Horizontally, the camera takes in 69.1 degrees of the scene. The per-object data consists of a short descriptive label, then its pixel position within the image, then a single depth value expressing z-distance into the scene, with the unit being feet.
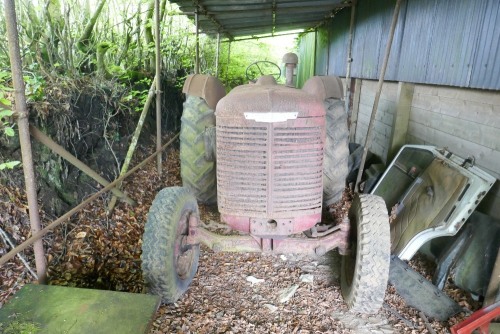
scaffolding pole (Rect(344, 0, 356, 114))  20.63
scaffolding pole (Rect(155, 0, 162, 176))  12.49
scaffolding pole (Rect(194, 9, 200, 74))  18.38
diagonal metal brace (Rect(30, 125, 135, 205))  6.73
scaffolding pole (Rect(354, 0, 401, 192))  12.35
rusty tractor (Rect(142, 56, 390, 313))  7.45
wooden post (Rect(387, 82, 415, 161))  14.38
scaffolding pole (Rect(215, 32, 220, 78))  28.75
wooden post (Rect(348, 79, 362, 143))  21.34
